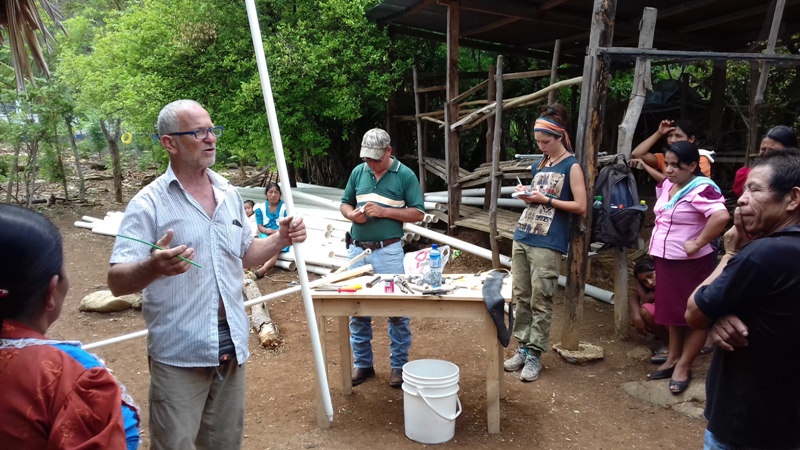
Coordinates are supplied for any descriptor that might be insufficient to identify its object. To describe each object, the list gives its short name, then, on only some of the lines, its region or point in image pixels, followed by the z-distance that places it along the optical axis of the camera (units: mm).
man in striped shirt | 2467
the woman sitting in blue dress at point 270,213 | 8305
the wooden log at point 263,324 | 5805
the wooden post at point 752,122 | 5629
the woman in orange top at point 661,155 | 4684
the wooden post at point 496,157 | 6879
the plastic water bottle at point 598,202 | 4953
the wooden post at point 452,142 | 8117
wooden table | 3822
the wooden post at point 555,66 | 7324
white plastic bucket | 3744
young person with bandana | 4590
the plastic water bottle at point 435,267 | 3954
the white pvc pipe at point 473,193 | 9672
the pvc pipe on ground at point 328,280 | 4250
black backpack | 4891
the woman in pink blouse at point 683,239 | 4156
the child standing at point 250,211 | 9186
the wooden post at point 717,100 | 9008
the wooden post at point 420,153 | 9500
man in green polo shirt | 4391
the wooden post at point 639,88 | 4844
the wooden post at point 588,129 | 4781
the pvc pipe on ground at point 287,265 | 8438
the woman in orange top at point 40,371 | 1355
